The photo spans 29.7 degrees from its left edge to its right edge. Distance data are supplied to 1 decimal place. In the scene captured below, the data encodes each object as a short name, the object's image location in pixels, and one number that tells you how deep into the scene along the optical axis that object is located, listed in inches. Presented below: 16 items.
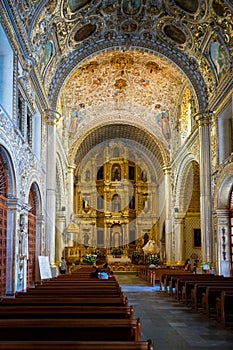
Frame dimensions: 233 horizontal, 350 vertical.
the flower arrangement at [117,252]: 1414.9
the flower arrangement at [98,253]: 1382.4
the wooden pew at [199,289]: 471.5
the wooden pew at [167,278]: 661.0
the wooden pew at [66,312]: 221.5
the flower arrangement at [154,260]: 1163.9
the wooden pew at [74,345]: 140.5
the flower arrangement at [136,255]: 1435.8
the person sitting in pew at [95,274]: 583.8
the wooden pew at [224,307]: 370.5
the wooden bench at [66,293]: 323.0
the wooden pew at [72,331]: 179.5
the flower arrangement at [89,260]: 1056.7
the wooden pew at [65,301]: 264.2
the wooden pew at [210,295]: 428.2
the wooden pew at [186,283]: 525.0
